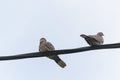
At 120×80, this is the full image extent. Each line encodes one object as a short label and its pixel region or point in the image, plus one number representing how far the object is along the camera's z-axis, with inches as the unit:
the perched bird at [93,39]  719.1
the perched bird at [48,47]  820.3
